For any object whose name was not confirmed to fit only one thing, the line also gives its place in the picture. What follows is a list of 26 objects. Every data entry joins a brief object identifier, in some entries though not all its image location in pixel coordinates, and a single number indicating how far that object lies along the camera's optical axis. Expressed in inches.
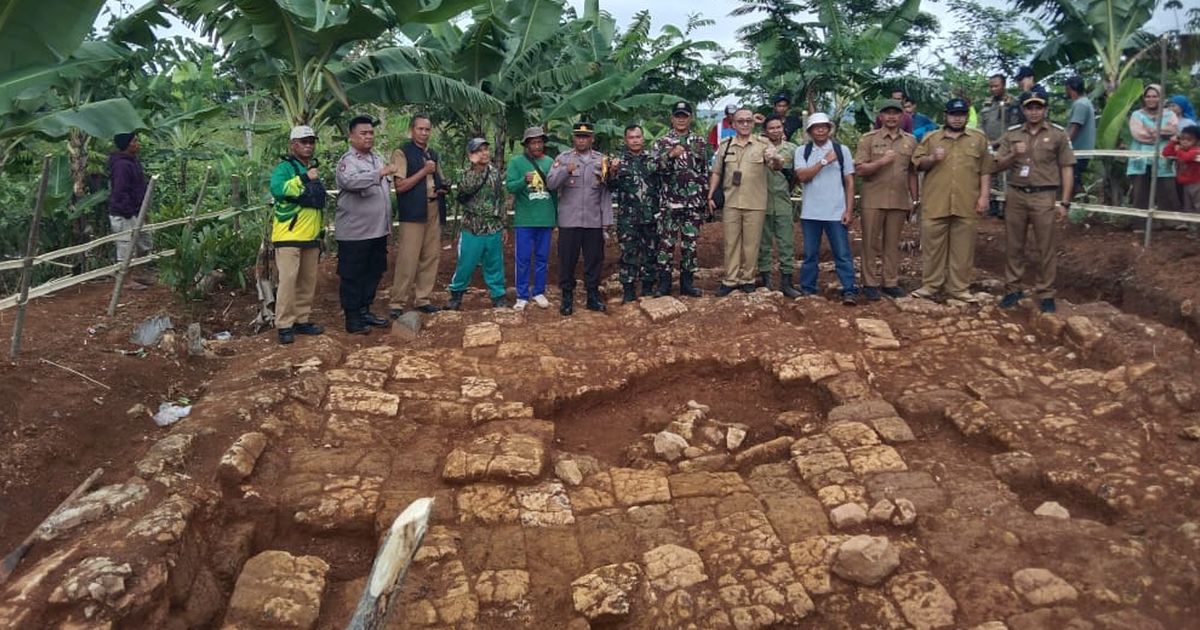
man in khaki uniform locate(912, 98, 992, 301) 250.7
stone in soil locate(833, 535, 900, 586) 135.1
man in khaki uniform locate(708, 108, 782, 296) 261.0
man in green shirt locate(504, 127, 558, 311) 256.8
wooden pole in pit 89.7
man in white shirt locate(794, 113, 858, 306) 260.1
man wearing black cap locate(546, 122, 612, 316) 253.4
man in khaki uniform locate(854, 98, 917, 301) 258.7
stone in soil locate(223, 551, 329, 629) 128.6
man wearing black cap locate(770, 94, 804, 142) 304.2
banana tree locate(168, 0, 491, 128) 239.0
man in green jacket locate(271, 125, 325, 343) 226.8
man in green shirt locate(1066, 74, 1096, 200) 324.5
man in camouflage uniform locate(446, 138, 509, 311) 262.2
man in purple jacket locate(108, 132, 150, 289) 288.8
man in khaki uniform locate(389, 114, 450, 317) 251.0
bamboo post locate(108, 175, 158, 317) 227.3
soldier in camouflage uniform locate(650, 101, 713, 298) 257.9
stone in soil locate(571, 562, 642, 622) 131.0
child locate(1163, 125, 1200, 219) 267.3
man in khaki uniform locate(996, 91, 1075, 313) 242.4
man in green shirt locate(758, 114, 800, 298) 273.4
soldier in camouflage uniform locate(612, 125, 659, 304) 258.5
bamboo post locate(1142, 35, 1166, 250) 262.1
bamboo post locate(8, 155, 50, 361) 182.4
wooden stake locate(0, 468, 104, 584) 129.3
